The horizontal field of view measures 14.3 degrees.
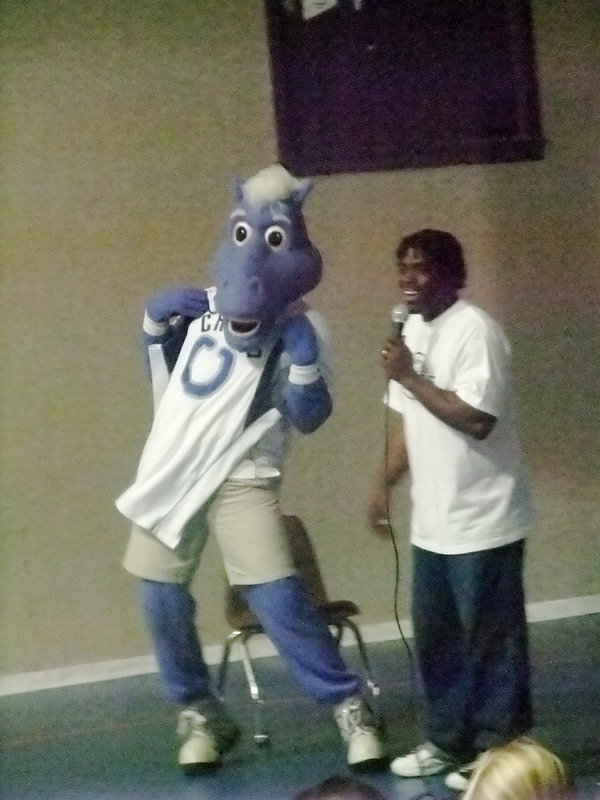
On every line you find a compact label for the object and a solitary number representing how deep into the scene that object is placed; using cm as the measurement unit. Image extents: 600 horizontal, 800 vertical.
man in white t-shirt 744
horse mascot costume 740
